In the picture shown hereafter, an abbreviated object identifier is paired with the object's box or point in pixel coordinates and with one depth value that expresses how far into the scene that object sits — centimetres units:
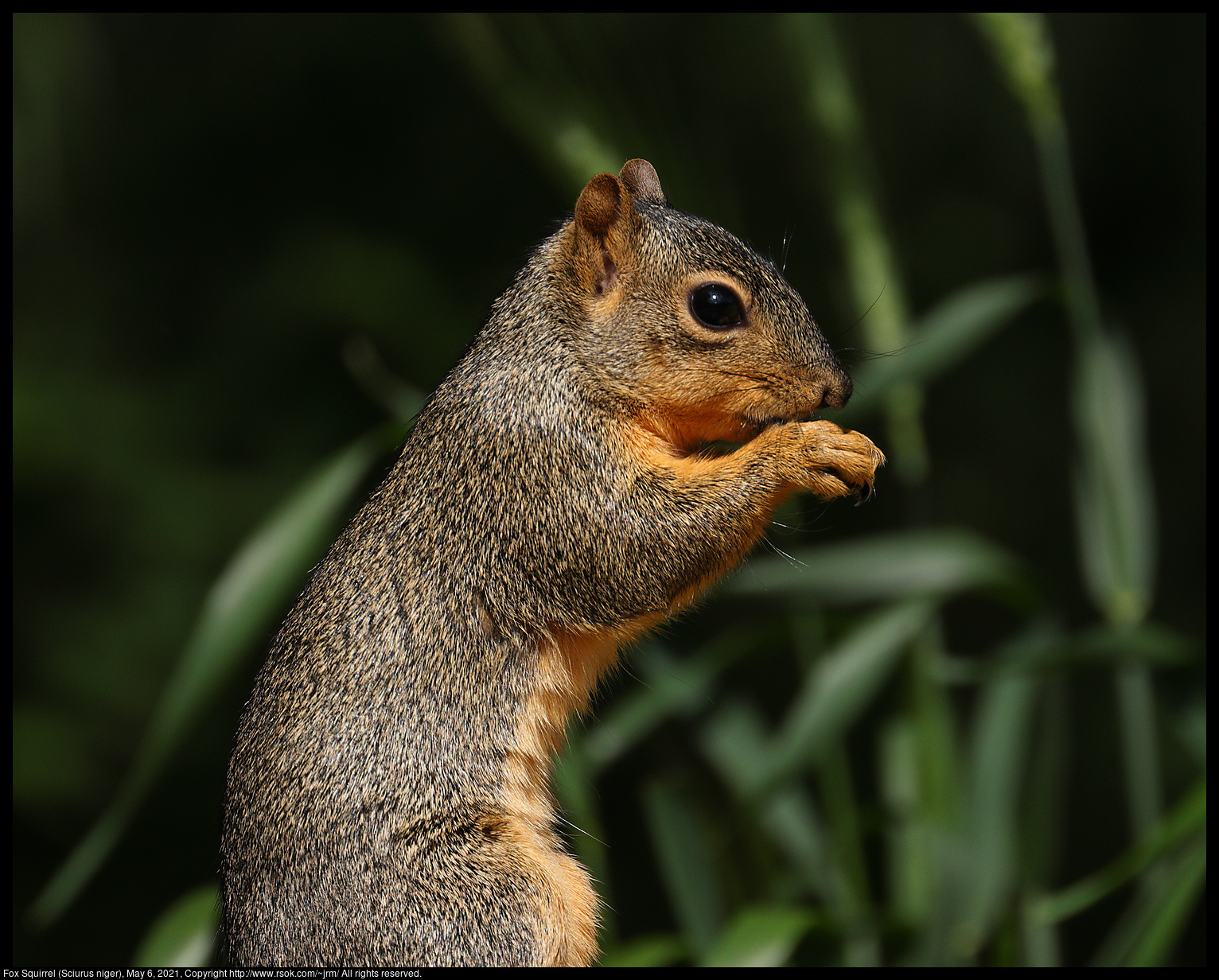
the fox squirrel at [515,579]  342
